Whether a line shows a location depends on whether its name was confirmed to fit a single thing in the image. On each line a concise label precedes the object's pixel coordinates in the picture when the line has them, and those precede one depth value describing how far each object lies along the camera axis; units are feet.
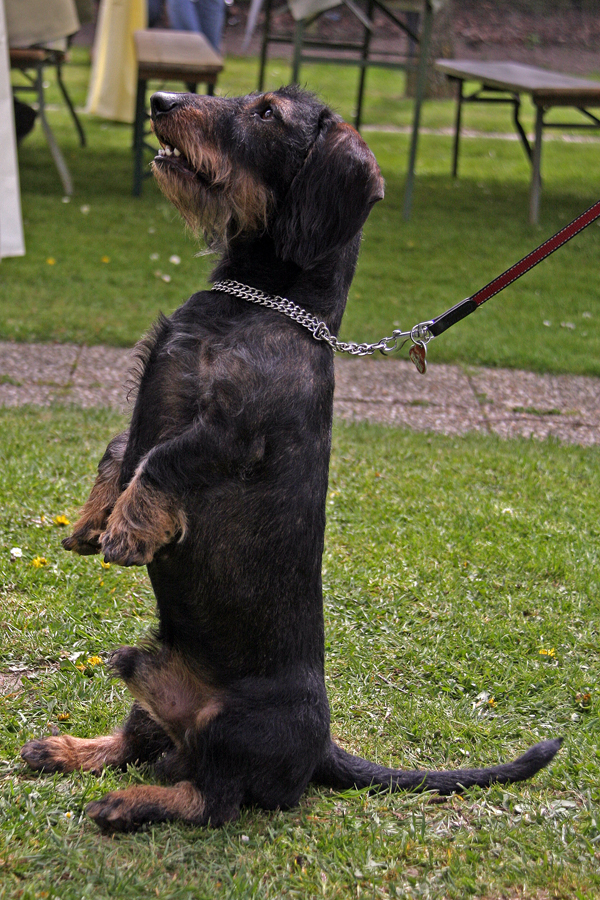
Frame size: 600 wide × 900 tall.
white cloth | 23.89
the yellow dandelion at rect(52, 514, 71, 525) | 14.53
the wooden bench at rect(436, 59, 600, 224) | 30.71
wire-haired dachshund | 8.16
